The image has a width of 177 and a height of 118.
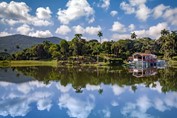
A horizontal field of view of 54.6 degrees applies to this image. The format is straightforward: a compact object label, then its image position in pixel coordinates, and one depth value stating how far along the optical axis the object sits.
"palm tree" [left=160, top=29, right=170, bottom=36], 72.65
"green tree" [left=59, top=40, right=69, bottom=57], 64.24
